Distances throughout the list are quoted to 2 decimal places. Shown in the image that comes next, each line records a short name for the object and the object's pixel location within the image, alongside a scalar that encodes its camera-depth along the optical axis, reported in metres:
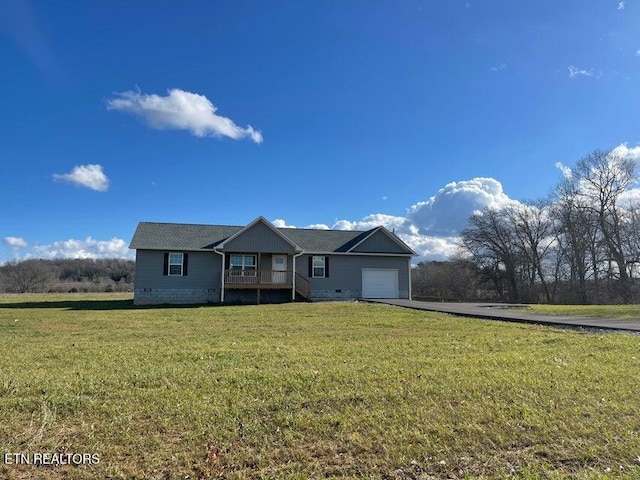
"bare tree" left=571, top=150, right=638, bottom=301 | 34.03
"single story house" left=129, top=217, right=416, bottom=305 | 23.58
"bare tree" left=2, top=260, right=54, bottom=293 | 55.41
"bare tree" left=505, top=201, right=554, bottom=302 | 40.34
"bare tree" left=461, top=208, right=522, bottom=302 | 40.69
